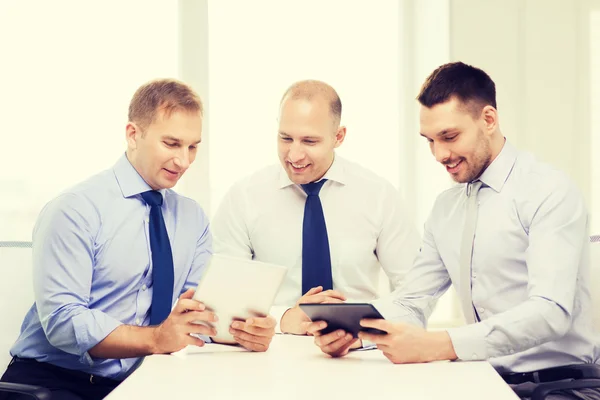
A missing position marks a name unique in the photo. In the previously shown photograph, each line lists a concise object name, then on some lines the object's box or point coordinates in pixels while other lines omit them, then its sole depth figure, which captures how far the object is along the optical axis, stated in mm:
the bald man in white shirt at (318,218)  3271
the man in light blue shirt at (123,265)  2404
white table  1745
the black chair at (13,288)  2543
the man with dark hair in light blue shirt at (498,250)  2232
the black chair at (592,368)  2088
